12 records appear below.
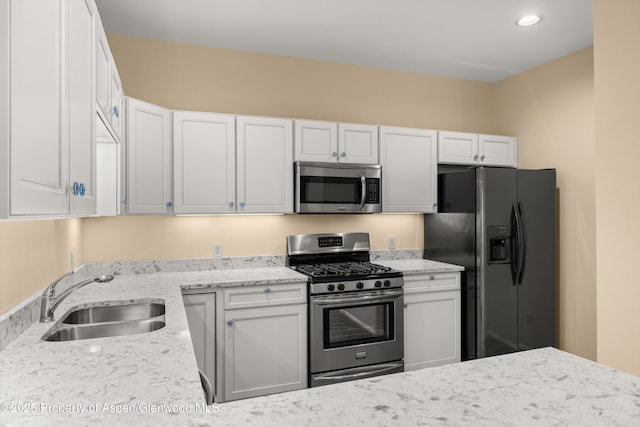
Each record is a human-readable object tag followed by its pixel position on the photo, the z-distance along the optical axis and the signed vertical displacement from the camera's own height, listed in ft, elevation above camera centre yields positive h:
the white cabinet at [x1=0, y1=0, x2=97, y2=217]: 2.32 +0.75
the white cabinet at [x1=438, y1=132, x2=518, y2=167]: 12.58 +2.01
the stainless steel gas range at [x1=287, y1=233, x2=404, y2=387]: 9.93 -2.79
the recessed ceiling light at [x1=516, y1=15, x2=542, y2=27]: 9.70 +4.65
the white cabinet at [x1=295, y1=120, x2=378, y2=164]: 11.00 +1.96
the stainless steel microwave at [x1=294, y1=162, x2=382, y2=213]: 10.84 +0.68
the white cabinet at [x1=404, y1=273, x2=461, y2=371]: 11.06 -2.99
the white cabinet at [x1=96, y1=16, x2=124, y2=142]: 5.38 +1.92
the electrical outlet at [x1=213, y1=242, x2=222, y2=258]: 11.21 -1.03
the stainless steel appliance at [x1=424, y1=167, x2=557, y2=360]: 11.01 -1.21
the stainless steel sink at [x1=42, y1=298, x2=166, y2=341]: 5.82 -1.74
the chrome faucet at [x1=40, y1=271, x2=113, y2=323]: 5.82 -1.29
